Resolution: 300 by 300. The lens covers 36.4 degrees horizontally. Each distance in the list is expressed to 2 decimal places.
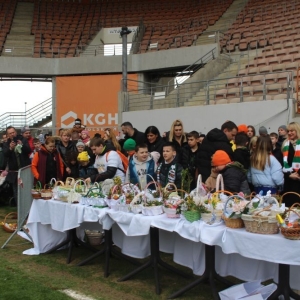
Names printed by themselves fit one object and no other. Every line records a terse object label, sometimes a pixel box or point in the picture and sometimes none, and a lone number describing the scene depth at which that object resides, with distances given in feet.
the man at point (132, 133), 21.63
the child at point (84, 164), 20.80
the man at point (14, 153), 26.37
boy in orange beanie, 13.79
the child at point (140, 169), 17.28
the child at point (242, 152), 15.35
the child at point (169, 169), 16.19
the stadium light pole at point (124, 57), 49.47
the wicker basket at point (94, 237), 18.75
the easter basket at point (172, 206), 13.19
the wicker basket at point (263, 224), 10.86
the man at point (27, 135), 27.76
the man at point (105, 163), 17.72
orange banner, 63.52
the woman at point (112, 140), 20.69
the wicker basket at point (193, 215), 12.52
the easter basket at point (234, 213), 11.46
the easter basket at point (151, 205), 13.80
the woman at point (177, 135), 19.12
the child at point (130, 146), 19.26
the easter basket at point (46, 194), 17.75
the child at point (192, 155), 17.71
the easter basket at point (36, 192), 17.89
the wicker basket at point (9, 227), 21.88
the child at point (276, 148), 20.35
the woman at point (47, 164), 20.22
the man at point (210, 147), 16.25
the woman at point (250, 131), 23.06
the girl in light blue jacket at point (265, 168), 14.67
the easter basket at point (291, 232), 10.27
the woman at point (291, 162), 16.93
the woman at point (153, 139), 19.76
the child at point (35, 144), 27.94
